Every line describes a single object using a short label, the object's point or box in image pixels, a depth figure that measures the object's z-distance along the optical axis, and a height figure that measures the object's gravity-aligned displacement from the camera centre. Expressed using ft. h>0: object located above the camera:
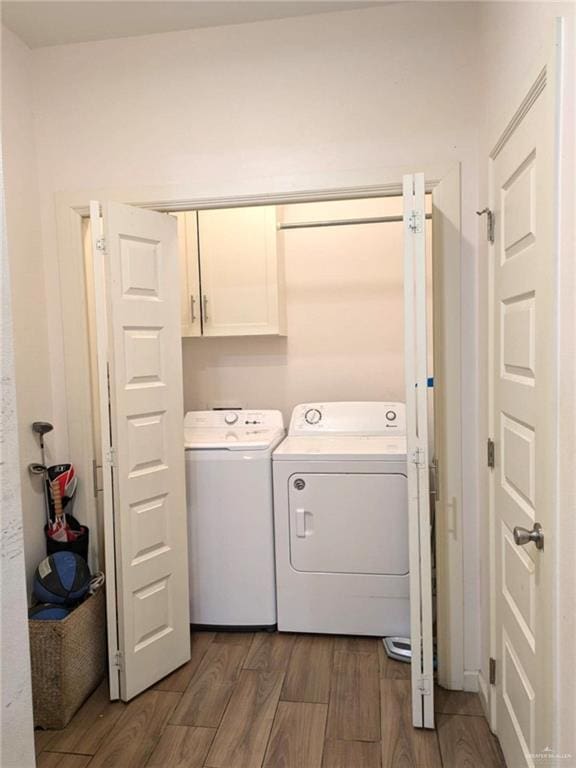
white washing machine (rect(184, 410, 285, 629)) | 8.02 -2.87
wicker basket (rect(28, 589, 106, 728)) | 6.07 -3.83
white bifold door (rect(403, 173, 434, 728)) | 5.36 -1.00
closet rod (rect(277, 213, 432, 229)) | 8.09 +2.26
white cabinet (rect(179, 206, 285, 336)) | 9.36 +1.65
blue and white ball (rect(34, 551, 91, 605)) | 6.61 -2.94
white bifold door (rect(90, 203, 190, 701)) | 6.30 -1.10
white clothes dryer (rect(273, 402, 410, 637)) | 7.66 -2.89
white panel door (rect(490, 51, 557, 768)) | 3.65 -0.60
